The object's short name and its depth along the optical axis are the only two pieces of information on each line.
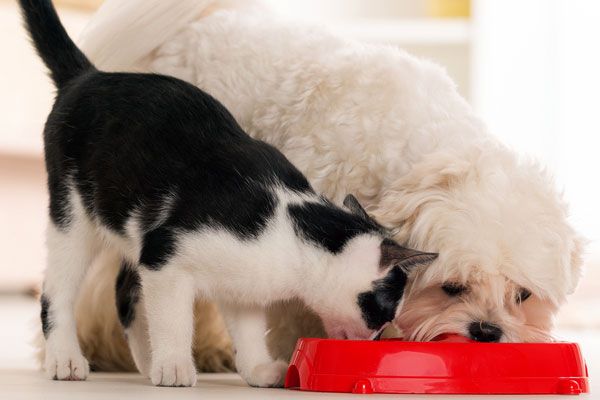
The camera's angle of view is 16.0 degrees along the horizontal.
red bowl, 4.16
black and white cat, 4.29
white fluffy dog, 4.57
